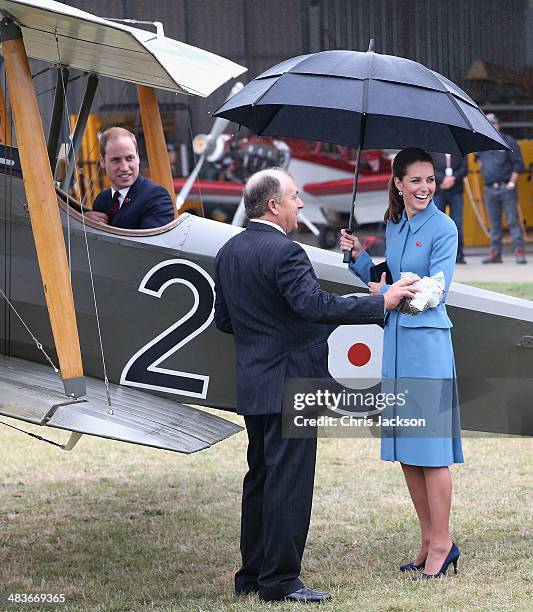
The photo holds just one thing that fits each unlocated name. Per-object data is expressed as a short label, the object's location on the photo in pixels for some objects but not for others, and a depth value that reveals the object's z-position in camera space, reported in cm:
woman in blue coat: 879
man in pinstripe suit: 827
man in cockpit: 1062
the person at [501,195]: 2897
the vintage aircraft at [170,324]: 1008
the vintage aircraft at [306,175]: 3192
